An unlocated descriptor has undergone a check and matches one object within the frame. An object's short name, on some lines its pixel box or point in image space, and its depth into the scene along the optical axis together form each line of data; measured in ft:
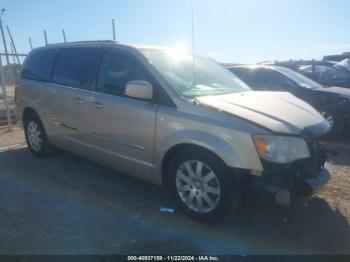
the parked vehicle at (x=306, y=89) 24.20
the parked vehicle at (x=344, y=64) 35.42
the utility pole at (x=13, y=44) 57.66
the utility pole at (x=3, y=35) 31.39
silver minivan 11.08
